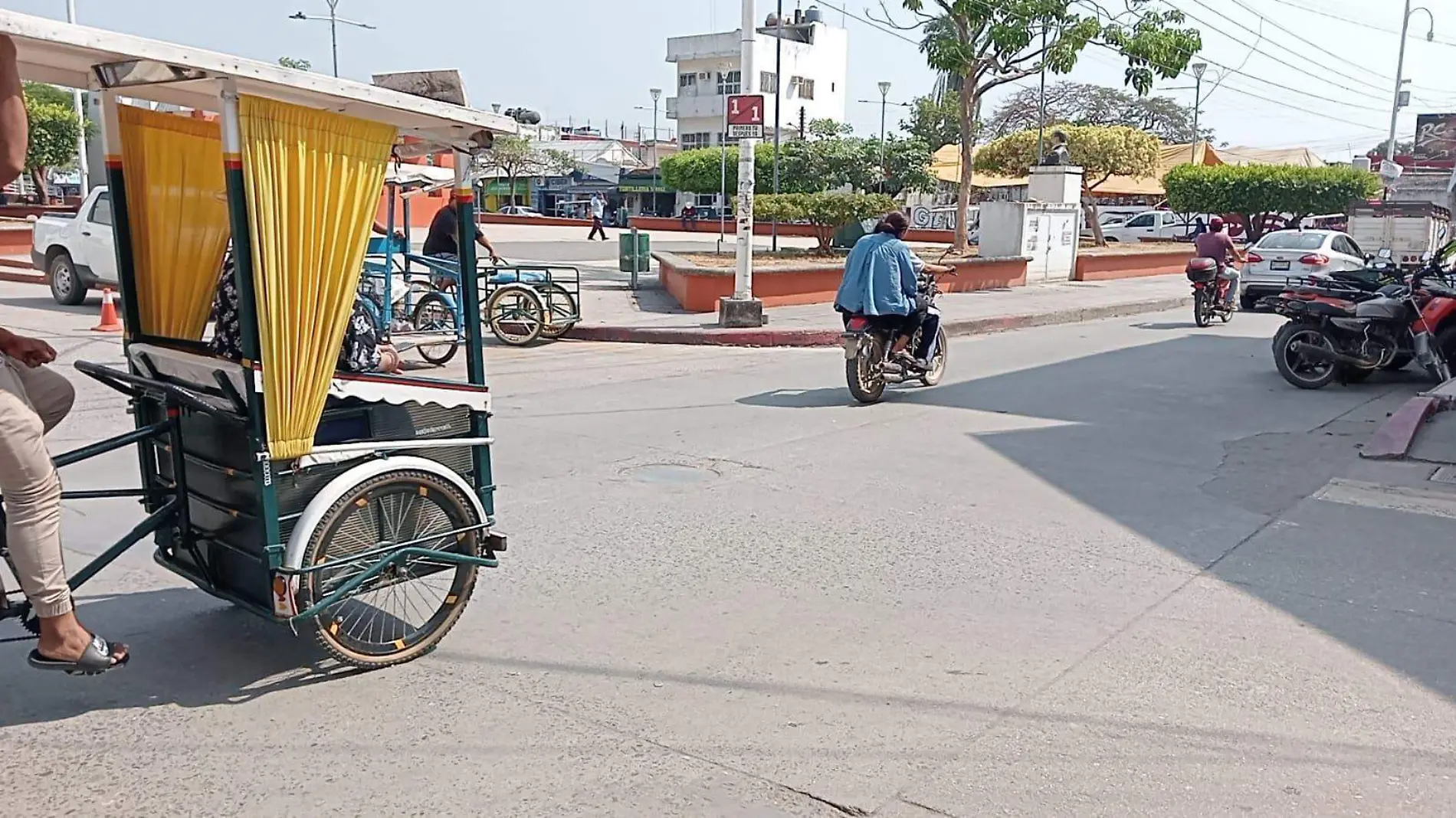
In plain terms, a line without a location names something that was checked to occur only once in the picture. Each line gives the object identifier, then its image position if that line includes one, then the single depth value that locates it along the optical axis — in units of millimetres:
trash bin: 21400
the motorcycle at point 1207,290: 17891
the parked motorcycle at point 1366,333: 11125
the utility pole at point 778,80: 33281
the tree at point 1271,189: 39344
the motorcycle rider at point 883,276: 10398
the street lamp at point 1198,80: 55569
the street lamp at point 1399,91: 47812
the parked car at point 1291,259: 21016
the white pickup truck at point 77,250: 15805
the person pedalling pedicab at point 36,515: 3617
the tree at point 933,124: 64812
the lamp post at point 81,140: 26503
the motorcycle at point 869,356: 10477
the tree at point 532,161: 61562
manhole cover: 7699
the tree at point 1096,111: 71062
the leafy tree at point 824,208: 23812
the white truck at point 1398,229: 29656
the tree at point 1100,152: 38906
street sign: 15102
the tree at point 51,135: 33188
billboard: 52906
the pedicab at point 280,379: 3887
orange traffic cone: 13891
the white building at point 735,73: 83688
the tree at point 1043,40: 22828
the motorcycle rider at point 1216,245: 17938
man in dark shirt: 14062
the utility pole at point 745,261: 15852
